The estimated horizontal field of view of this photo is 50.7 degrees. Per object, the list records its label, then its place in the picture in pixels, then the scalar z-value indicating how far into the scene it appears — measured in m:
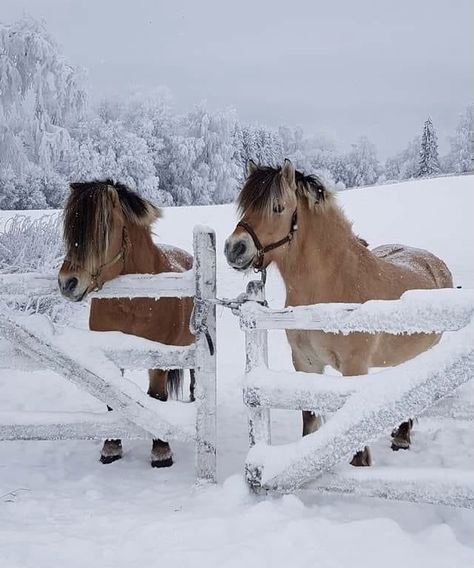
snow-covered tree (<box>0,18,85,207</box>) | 13.44
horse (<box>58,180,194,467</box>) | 2.99
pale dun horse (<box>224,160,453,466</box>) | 3.01
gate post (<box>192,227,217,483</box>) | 2.75
